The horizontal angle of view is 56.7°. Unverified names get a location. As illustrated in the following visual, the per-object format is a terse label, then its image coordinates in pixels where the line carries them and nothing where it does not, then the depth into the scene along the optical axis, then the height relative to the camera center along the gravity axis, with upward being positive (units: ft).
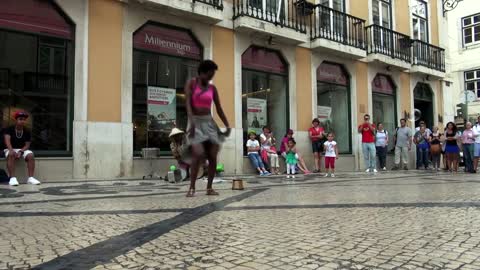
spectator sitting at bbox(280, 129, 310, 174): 43.04 +0.70
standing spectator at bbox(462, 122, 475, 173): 43.96 +1.18
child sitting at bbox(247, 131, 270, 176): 40.70 +0.48
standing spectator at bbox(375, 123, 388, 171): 51.24 +1.54
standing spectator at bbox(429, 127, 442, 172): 51.87 +0.83
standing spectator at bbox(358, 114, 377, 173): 45.98 +1.29
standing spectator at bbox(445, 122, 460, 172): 45.62 +1.13
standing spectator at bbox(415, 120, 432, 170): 55.11 +2.79
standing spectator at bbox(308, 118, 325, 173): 45.47 +1.93
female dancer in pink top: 19.16 +1.66
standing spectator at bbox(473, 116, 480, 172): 43.91 +1.06
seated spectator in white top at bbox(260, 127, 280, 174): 41.93 +0.86
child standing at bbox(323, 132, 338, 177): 40.42 +0.25
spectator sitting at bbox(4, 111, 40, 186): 27.53 +0.92
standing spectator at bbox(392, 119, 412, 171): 53.47 +1.73
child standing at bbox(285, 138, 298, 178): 40.91 +0.00
